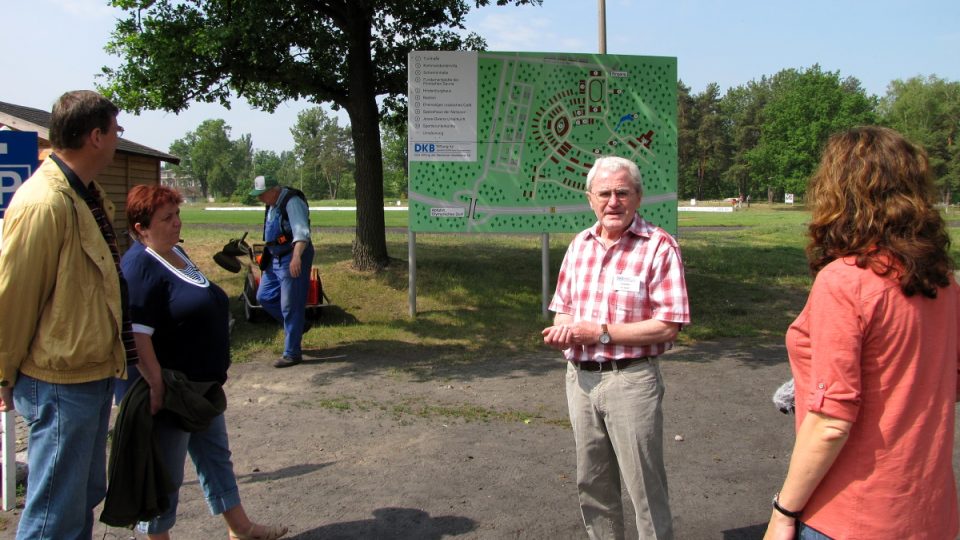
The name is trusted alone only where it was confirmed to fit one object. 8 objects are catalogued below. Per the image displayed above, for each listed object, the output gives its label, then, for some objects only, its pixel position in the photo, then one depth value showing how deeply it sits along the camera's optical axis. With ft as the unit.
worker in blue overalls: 24.63
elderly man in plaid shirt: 10.17
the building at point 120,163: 37.81
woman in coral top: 6.31
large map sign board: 32.04
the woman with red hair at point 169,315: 10.57
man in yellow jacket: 8.86
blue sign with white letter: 14.02
